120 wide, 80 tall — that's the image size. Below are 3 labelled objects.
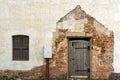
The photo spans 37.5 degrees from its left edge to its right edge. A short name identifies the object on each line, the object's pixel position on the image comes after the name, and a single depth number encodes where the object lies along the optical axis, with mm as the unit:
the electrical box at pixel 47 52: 7777
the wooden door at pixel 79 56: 7998
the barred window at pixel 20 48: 7985
